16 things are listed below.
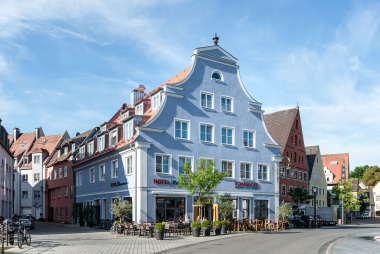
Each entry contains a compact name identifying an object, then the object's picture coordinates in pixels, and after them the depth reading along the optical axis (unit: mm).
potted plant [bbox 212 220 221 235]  32719
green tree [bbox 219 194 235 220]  37300
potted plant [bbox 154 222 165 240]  28484
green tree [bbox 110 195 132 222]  35719
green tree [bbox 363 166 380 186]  133750
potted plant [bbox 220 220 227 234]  33925
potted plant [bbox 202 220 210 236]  31531
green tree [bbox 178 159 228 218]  33594
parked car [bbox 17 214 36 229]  41212
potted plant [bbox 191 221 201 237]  30719
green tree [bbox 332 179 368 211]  67438
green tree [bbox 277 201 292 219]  42341
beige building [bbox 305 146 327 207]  74938
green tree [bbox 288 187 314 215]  61062
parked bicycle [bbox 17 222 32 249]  23609
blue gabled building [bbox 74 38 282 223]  37344
